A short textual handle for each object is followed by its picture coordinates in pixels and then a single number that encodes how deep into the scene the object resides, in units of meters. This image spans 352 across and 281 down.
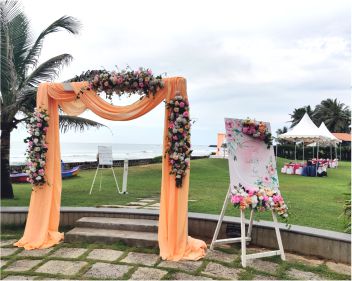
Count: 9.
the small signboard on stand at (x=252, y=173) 4.64
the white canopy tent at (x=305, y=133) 16.80
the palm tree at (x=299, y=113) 50.12
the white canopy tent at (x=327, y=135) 17.29
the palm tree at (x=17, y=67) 8.55
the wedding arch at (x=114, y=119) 5.10
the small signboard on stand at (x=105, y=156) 10.12
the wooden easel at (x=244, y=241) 4.45
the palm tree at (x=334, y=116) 46.31
